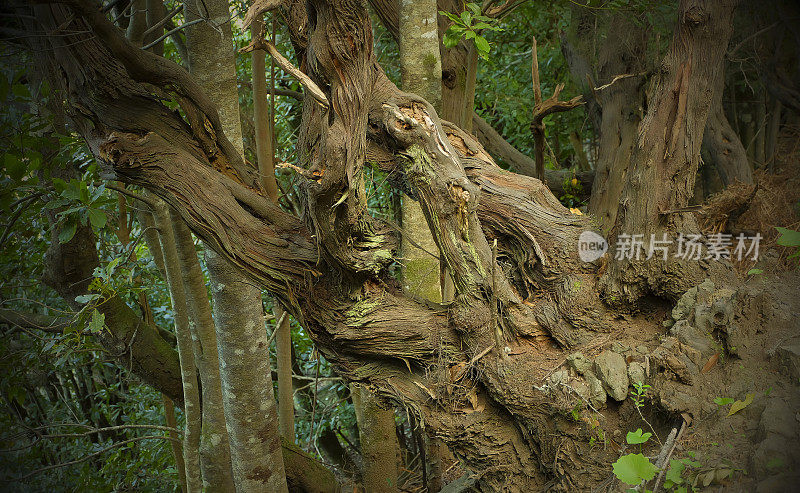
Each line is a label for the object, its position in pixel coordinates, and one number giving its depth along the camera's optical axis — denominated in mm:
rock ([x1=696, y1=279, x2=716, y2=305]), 2858
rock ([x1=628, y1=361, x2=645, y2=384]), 2693
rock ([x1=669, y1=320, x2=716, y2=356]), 2701
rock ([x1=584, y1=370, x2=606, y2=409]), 2676
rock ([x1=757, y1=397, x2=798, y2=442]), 2193
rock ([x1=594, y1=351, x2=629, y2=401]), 2670
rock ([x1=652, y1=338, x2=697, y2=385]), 2605
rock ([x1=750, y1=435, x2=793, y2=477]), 2104
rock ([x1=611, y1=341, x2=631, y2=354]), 2823
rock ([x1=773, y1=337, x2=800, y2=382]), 2424
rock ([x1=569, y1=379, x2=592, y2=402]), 2674
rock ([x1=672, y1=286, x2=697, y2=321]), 2885
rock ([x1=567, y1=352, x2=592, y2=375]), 2750
